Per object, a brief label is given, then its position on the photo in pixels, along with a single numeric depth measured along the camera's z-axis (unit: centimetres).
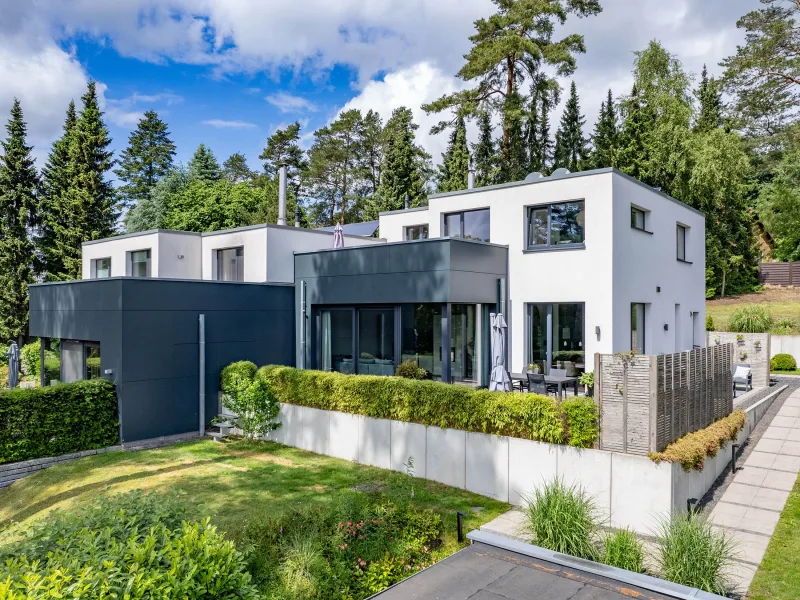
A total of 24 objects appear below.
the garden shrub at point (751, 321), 2381
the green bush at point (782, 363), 2123
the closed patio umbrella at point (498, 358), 1073
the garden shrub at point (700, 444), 744
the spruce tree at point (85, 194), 3138
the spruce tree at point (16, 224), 2892
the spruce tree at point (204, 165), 4247
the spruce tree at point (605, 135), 3319
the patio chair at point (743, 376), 1491
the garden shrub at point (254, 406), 1245
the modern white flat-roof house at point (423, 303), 1256
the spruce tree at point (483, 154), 3475
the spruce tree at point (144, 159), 4594
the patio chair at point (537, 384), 1085
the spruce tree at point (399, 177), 3669
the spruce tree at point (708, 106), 3188
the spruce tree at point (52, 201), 3189
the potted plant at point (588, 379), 1045
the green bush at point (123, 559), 349
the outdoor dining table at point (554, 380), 1102
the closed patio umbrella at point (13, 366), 1508
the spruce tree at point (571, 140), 3759
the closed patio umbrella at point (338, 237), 1670
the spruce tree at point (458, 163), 3447
